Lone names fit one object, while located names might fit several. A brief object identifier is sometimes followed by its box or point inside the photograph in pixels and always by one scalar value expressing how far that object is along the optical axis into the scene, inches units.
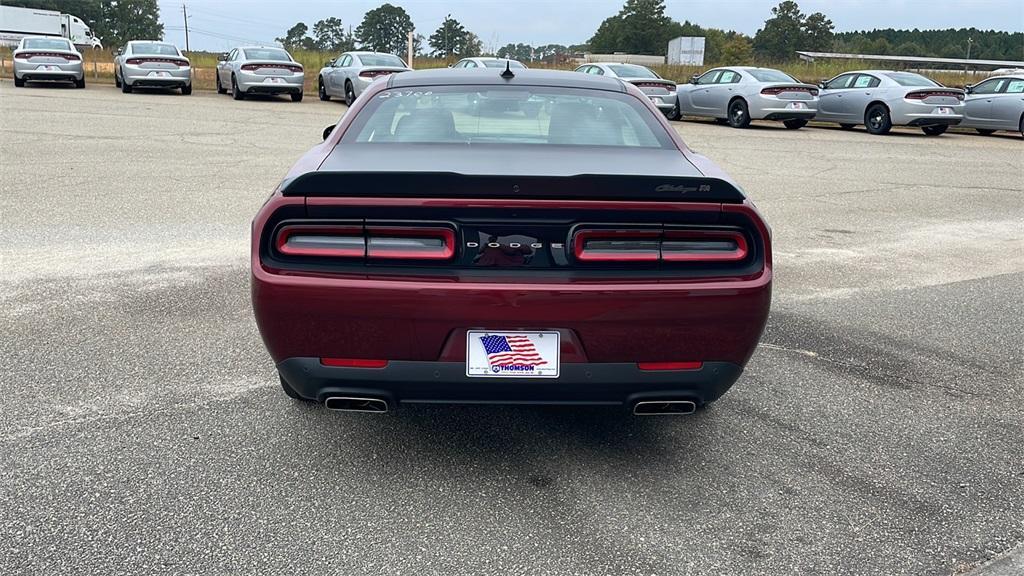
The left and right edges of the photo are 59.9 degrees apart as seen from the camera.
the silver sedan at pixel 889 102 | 707.4
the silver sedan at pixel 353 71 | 801.6
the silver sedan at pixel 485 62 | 797.2
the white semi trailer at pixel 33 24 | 2398.1
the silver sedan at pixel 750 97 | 722.8
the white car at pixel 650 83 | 779.4
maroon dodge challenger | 113.1
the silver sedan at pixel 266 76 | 839.1
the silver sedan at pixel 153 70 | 866.8
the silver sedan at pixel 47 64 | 899.4
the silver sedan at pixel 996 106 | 730.2
